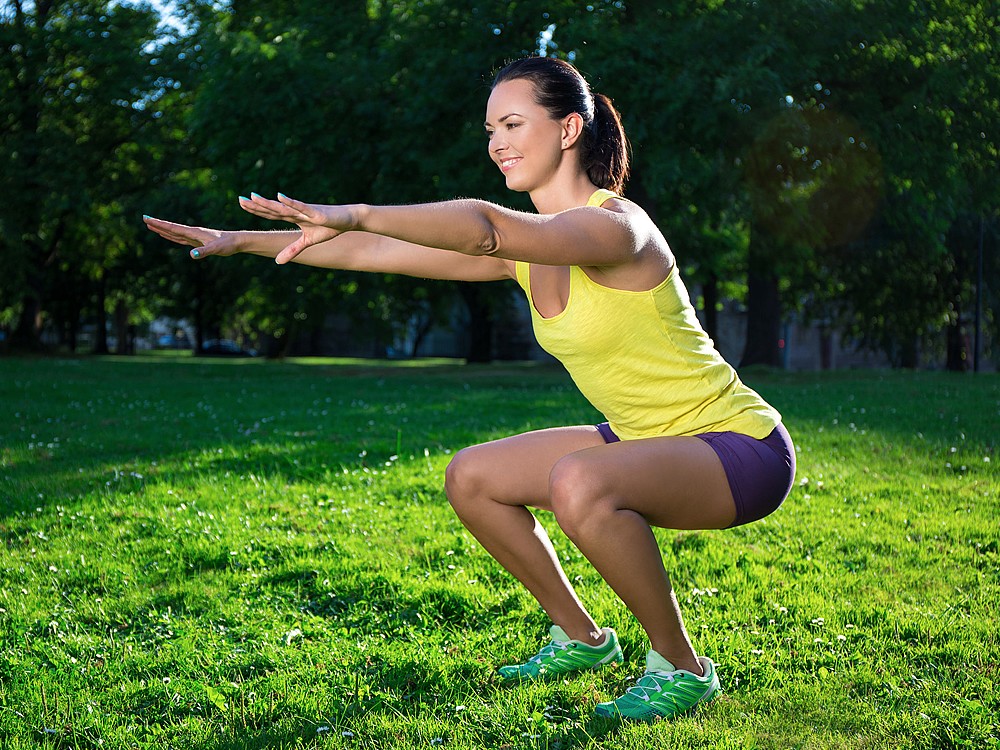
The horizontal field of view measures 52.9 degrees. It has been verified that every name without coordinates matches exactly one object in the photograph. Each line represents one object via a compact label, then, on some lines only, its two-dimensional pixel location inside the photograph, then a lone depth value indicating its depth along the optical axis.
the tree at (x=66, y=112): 28.48
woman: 3.12
